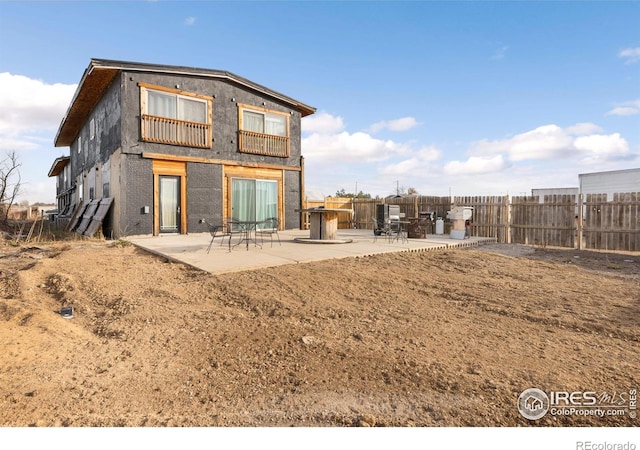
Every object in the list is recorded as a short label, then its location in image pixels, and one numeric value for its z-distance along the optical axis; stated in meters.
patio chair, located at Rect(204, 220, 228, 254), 7.68
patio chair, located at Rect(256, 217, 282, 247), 13.91
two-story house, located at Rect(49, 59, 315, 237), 11.42
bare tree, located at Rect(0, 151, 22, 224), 15.16
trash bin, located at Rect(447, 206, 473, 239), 12.38
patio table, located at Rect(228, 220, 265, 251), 12.98
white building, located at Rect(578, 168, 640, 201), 18.59
